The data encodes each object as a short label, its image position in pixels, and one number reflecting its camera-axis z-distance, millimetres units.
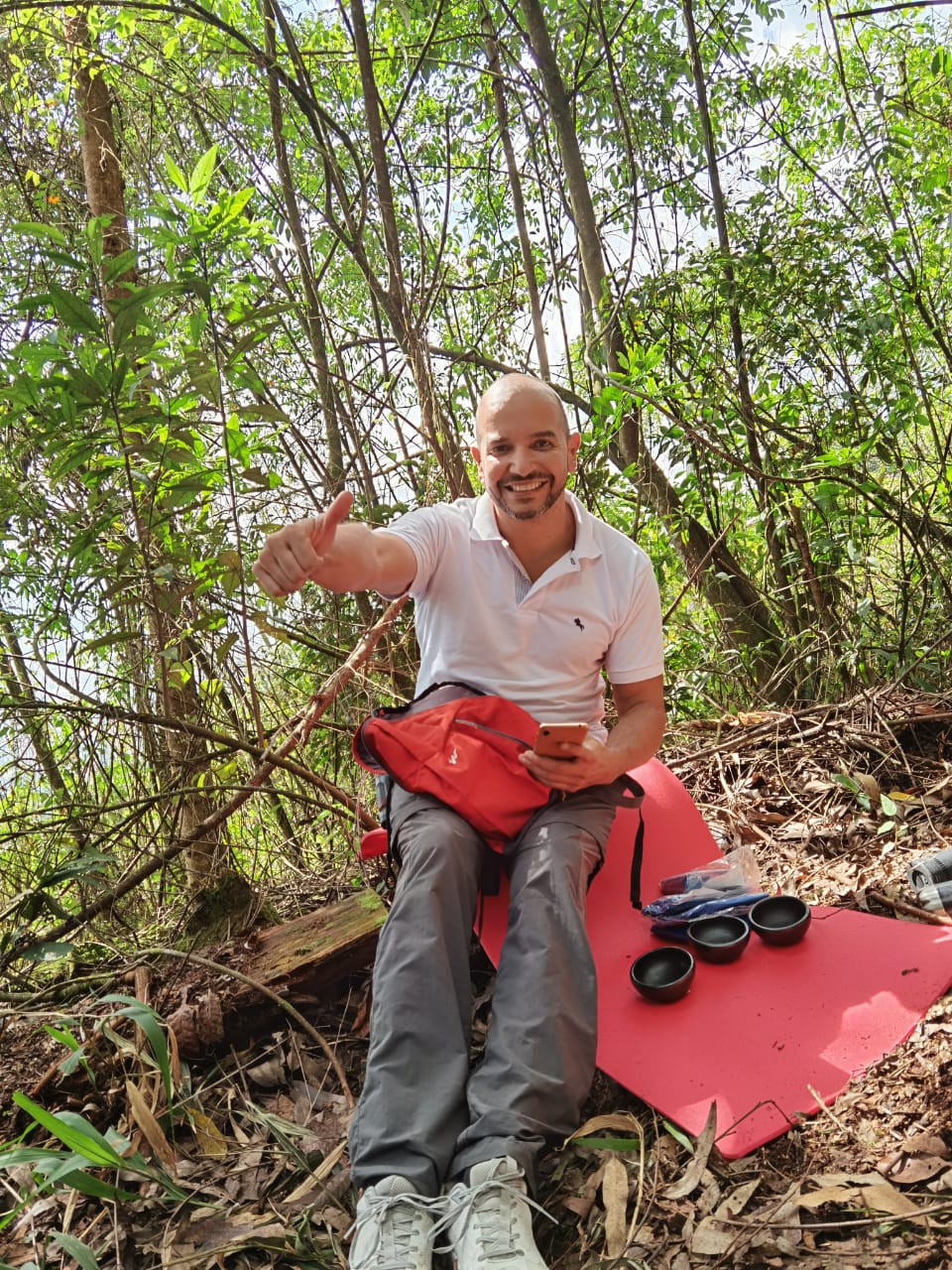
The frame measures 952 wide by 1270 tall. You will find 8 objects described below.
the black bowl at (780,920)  2357
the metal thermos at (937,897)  2445
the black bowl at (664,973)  2246
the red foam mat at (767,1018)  1950
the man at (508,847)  1677
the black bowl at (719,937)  2346
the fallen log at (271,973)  2312
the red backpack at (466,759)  2385
